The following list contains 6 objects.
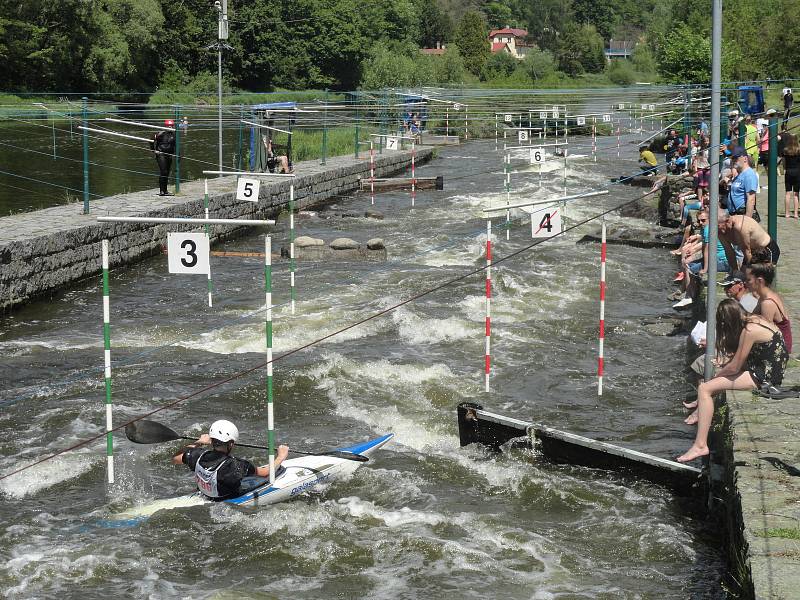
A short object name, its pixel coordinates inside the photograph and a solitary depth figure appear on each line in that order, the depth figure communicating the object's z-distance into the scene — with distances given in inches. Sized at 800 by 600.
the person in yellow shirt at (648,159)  1295.5
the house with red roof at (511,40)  6722.4
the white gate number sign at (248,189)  755.9
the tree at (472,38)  4750.2
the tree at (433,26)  5369.1
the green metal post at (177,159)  895.2
